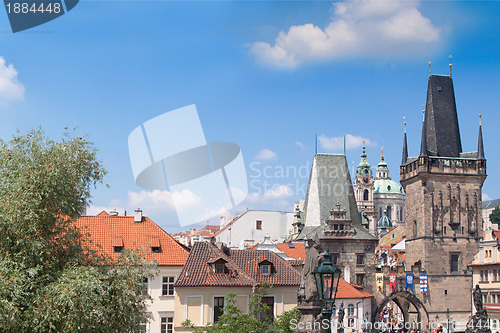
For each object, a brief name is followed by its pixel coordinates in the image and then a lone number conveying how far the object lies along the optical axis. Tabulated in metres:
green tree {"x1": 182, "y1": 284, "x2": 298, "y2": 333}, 26.25
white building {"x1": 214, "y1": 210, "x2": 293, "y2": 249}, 68.31
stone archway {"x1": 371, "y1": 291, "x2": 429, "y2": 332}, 54.10
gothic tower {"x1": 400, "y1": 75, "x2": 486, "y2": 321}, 55.84
